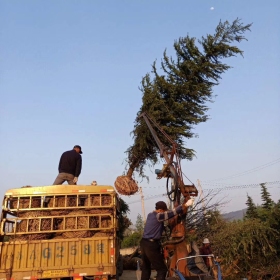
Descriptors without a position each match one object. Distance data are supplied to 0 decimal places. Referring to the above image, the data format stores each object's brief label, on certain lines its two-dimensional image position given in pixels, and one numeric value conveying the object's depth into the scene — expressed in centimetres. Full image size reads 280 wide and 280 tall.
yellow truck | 701
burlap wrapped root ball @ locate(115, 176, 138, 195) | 1260
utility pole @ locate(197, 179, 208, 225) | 1270
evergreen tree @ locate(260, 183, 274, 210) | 2922
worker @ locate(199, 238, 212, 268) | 885
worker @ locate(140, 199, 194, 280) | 581
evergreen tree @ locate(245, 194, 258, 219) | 3232
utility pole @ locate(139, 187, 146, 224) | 3454
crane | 639
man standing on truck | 928
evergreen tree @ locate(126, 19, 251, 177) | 1252
